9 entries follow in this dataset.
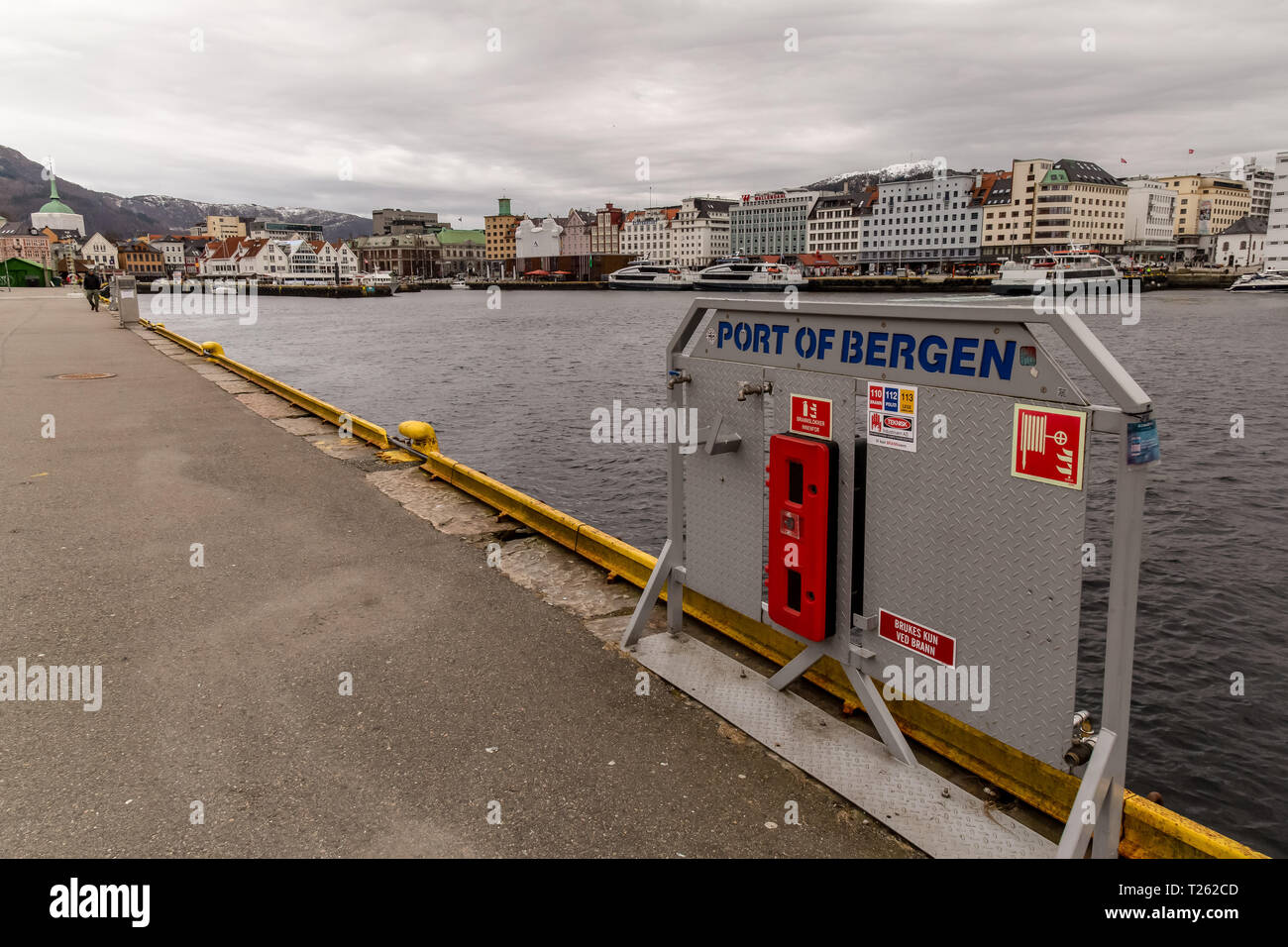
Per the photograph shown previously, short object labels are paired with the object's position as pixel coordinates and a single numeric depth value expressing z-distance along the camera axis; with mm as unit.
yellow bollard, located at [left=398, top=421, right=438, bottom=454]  9641
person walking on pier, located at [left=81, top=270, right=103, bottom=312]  41406
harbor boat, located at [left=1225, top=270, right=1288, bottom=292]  99375
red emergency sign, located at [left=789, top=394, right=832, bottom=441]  3832
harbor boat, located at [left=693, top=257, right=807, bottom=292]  108500
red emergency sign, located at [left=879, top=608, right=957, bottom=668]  3424
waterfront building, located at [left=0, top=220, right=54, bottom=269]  194875
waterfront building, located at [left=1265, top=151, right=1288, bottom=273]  109062
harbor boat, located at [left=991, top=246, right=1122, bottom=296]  95500
